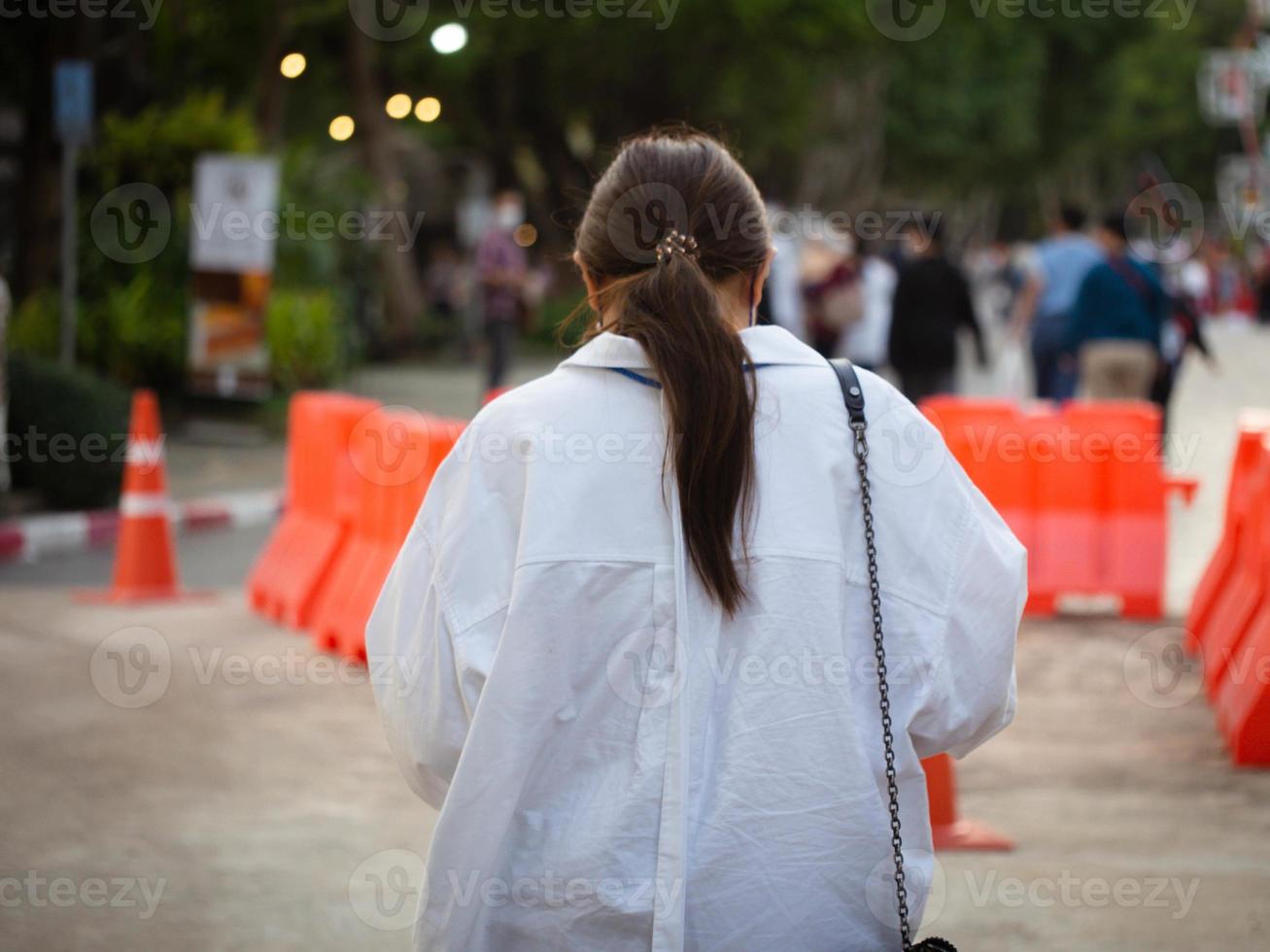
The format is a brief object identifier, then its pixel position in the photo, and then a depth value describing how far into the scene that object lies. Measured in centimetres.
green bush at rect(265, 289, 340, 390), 1780
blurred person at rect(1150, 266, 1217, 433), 1232
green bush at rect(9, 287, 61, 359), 1628
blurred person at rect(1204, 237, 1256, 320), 5412
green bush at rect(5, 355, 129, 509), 1235
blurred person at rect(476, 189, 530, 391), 1872
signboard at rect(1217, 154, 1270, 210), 3894
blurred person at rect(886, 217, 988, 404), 1267
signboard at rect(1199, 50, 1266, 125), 4334
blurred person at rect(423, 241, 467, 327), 3550
